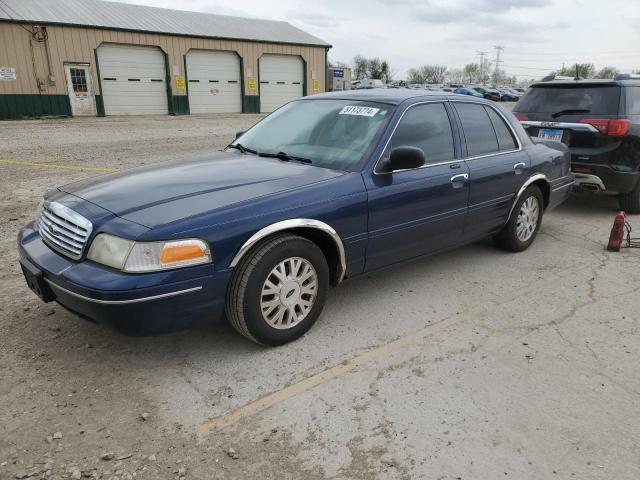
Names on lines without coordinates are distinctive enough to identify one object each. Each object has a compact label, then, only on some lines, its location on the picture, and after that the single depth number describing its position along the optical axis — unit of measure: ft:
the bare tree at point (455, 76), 351.46
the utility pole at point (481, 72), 347.73
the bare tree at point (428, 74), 325.83
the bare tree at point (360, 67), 280.04
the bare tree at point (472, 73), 357.61
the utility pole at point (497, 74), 350.64
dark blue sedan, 9.34
